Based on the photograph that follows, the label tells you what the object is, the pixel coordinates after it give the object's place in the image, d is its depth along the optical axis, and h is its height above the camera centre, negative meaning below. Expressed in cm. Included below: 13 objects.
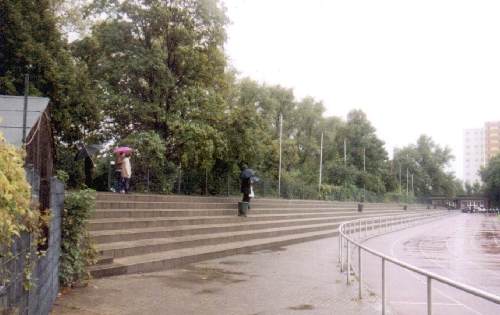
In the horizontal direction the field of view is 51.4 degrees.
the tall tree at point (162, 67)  2384 +589
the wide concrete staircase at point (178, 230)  1134 -122
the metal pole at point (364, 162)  7350 +460
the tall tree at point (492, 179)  11684 +424
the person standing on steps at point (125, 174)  1827 +55
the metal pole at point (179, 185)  2320 +26
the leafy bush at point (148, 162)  2169 +116
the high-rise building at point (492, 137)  19675 +2320
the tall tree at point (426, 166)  10921 +647
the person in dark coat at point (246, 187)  2094 +20
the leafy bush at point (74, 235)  800 -73
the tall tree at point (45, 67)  2058 +493
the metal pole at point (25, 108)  495 +78
